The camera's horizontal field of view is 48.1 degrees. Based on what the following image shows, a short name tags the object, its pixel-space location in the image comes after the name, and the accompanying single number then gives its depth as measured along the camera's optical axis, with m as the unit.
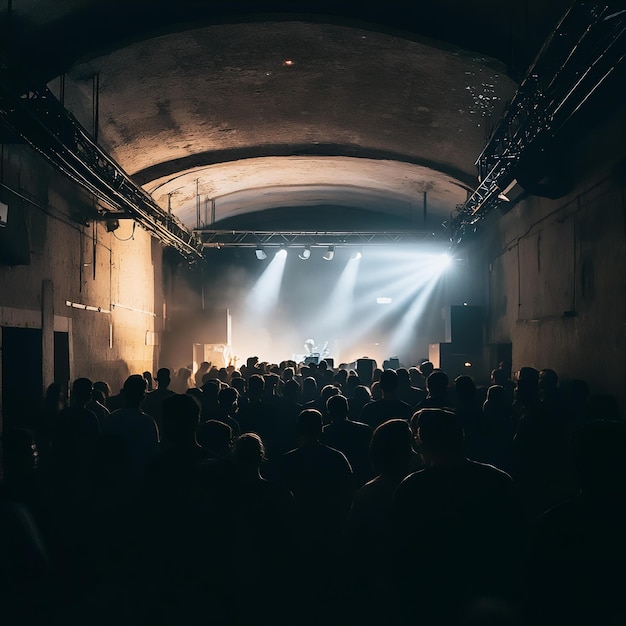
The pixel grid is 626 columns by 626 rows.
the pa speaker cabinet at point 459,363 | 18.20
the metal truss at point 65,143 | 7.82
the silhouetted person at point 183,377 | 14.35
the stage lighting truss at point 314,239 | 19.87
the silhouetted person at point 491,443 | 6.06
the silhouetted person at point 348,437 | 5.77
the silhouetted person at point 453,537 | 2.85
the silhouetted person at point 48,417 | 7.75
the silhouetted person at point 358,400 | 8.73
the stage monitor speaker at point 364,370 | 14.47
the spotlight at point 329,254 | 22.52
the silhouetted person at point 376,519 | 3.53
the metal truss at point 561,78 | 6.56
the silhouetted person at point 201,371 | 16.98
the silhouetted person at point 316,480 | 4.45
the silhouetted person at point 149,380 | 14.46
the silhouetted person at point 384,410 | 7.06
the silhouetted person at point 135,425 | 6.40
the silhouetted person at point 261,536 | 3.53
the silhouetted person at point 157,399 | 8.41
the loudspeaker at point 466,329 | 18.39
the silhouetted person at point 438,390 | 7.19
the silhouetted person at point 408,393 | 9.42
